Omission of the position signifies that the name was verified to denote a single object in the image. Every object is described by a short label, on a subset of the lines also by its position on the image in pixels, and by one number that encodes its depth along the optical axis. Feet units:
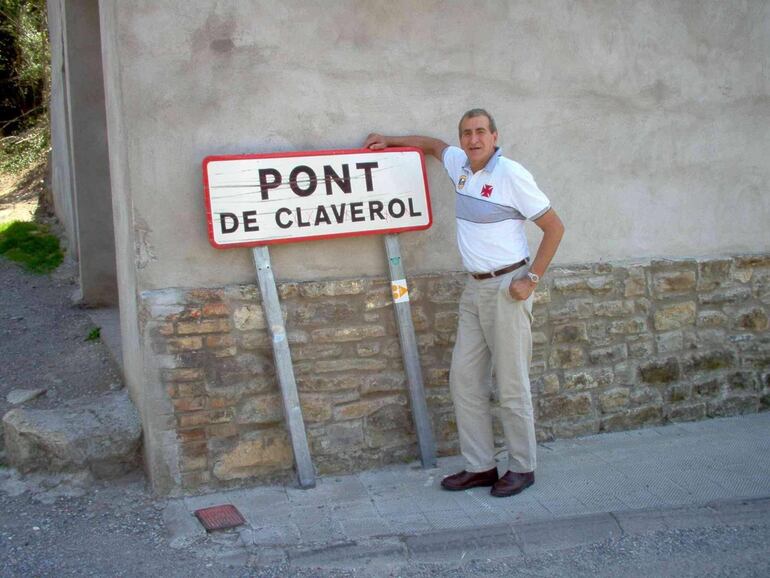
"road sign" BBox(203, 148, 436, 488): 14.83
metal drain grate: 14.01
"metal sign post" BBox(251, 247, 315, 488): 15.17
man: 14.52
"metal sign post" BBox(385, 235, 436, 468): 16.02
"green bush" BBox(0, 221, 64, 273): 28.52
